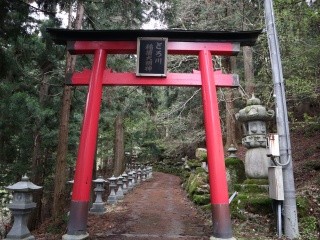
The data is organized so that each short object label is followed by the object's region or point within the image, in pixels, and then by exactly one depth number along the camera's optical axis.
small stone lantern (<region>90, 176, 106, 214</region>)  8.38
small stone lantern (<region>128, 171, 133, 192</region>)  14.59
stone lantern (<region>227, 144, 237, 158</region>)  9.34
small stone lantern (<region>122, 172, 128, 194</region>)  13.17
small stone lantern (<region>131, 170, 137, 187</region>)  15.60
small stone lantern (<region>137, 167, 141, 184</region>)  18.34
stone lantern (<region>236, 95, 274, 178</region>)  7.66
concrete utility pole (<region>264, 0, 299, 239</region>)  5.71
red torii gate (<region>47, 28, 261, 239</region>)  5.86
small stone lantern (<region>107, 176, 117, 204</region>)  10.54
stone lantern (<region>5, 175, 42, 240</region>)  4.86
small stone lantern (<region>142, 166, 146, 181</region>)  20.20
